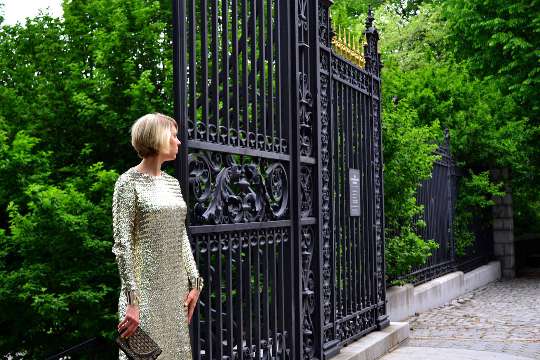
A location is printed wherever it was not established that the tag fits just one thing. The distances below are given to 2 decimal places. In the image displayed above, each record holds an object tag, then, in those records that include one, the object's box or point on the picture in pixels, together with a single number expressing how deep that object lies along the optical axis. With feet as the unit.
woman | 13.16
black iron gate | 16.81
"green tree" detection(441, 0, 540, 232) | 62.69
